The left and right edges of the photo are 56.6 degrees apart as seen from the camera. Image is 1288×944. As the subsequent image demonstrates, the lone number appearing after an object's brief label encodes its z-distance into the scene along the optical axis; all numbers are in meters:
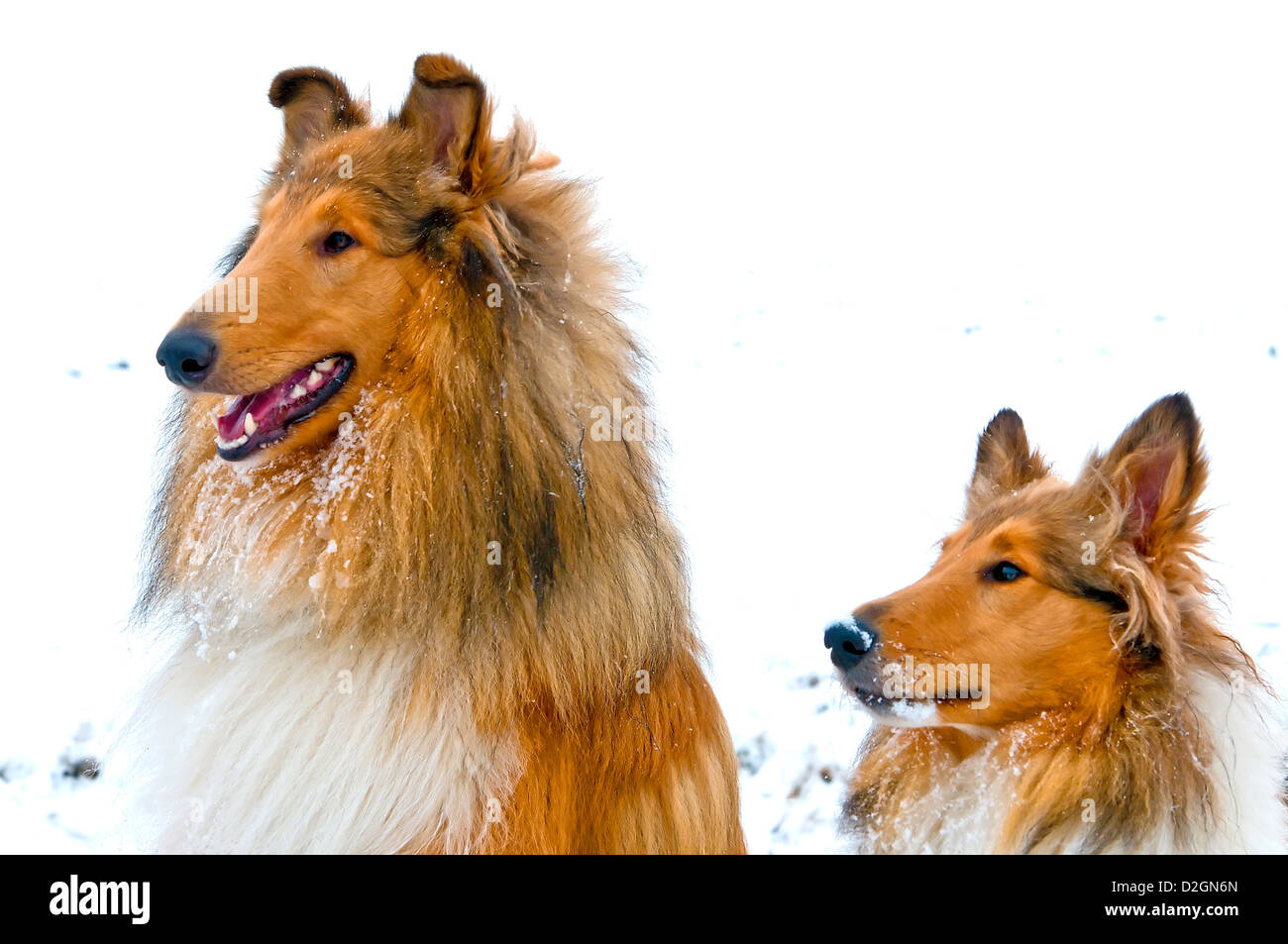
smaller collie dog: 3.23
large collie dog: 3.04
